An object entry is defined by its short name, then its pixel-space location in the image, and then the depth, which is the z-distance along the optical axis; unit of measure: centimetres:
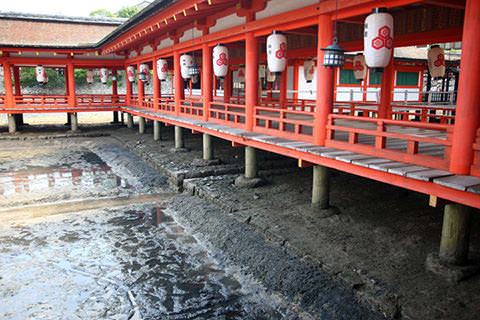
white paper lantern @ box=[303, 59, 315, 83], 1561
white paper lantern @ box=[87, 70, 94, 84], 2523
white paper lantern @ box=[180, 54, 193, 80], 1330
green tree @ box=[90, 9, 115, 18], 5372
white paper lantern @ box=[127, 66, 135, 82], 2176
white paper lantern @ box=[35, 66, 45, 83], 2114
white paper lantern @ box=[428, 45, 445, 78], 1079
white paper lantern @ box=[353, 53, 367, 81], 1336
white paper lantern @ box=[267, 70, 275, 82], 1771
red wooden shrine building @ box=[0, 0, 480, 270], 492
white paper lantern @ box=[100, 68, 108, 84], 2297
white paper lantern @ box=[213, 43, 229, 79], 1097
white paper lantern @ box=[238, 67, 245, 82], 2010
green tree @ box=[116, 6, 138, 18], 5170
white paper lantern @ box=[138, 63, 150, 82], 1792
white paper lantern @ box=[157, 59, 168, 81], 1596
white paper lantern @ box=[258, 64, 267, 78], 1867
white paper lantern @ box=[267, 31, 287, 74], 835
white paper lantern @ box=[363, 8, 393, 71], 597
